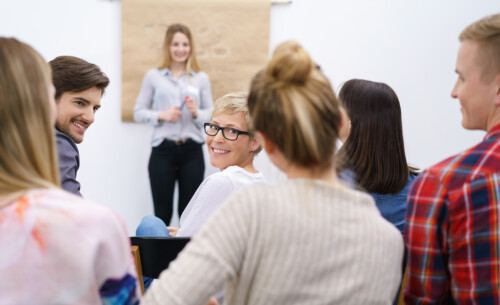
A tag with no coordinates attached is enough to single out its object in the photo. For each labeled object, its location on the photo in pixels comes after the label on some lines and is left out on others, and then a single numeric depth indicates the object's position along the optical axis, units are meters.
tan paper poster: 3.70
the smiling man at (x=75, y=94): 1.79
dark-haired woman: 1.62
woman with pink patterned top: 0.81
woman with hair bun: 0.85
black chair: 1.35
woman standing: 3.49
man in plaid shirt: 1.00
